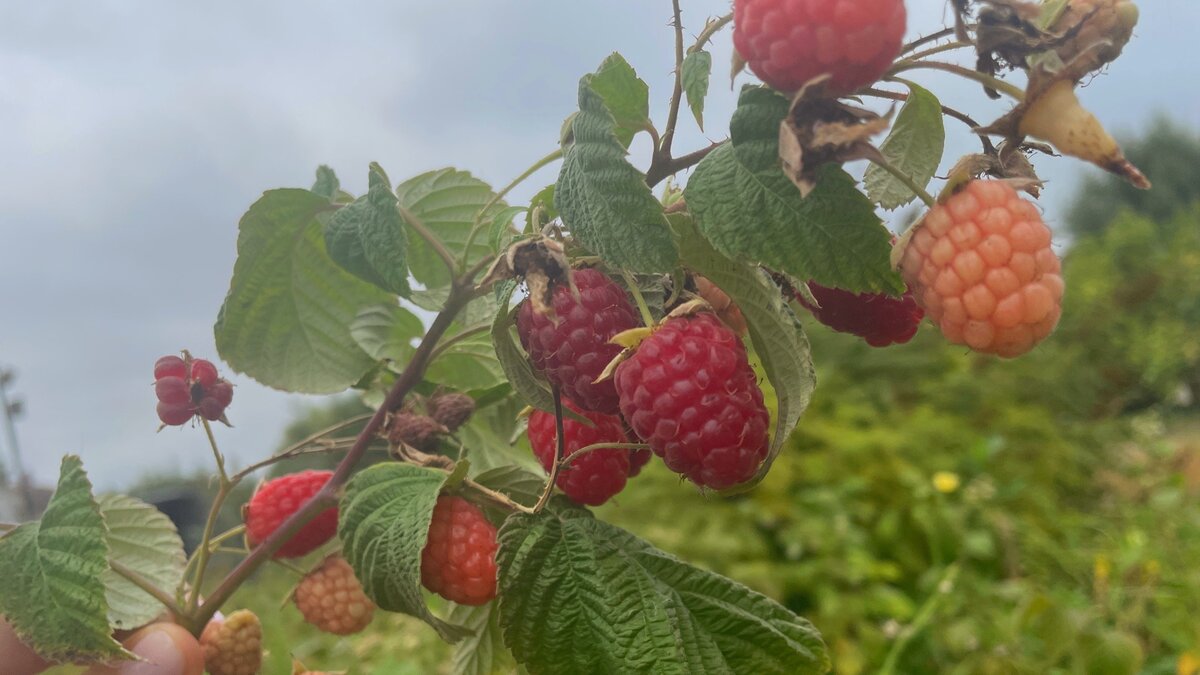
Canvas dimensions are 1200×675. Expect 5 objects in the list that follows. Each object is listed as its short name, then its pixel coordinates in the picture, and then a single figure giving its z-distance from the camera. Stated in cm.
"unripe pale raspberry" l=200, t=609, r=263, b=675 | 15
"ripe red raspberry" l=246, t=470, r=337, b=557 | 16
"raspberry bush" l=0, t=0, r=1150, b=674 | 10
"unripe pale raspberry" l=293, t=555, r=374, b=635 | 16
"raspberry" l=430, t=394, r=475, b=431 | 15
